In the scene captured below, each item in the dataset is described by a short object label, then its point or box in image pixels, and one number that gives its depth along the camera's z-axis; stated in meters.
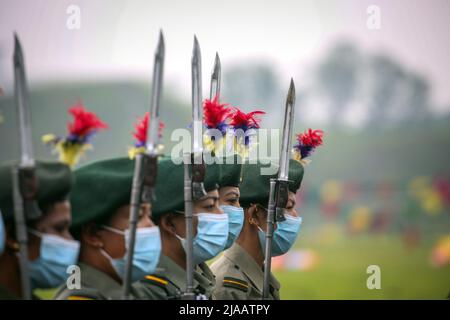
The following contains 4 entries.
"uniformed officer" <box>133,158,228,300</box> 14.90
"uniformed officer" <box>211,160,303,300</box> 16.95
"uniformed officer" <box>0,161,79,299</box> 12.27
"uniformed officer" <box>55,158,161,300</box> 13.48
